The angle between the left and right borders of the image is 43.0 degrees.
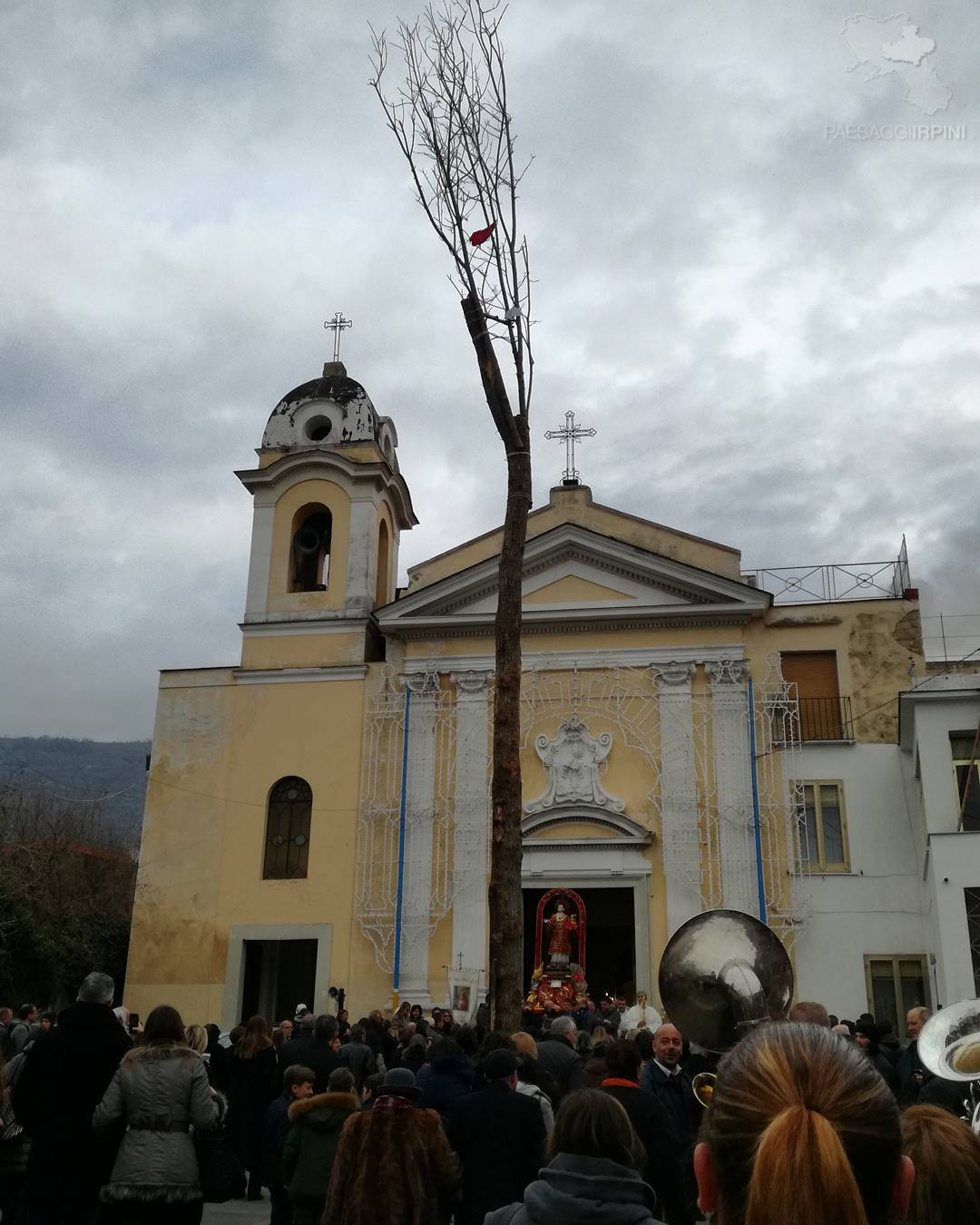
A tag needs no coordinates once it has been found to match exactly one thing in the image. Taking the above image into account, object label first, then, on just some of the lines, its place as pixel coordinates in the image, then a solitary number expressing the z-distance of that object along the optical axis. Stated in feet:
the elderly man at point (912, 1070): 32.78
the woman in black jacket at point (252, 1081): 34.55
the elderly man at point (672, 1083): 26.73
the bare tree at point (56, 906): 101.45
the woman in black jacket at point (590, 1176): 11.66
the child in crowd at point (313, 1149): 22.72
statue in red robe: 74.90
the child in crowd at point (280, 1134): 27.68
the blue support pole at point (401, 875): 78.20
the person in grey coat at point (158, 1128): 20.45
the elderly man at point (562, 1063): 30.37
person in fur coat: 18.71
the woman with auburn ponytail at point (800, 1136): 6.75
